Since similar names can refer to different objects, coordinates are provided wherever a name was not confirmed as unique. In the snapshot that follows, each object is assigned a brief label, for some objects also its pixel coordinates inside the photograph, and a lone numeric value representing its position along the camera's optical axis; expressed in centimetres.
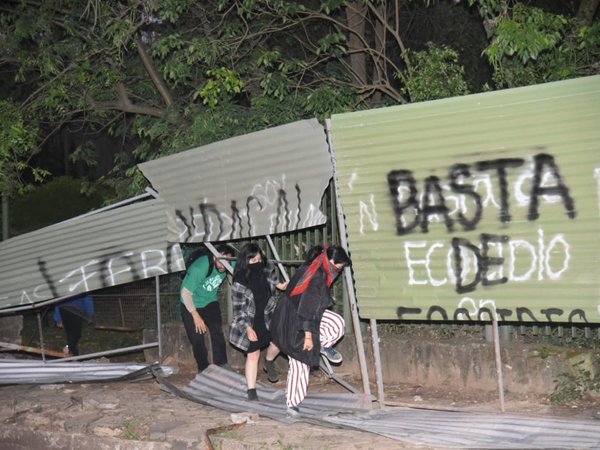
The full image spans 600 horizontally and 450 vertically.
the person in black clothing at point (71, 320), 1094
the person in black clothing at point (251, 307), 775
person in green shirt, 856
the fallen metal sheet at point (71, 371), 904
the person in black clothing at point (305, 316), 683
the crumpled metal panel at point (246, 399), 715
